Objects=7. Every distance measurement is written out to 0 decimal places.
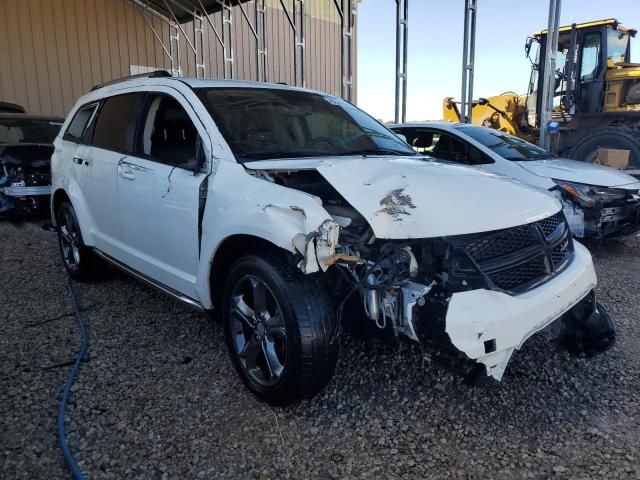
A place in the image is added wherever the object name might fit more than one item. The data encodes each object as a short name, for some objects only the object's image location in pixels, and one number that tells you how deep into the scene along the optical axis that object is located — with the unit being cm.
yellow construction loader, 952
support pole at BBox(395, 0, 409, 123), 927
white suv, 223
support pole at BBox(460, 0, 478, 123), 901
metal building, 1052
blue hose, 212
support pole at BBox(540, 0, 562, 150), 775
